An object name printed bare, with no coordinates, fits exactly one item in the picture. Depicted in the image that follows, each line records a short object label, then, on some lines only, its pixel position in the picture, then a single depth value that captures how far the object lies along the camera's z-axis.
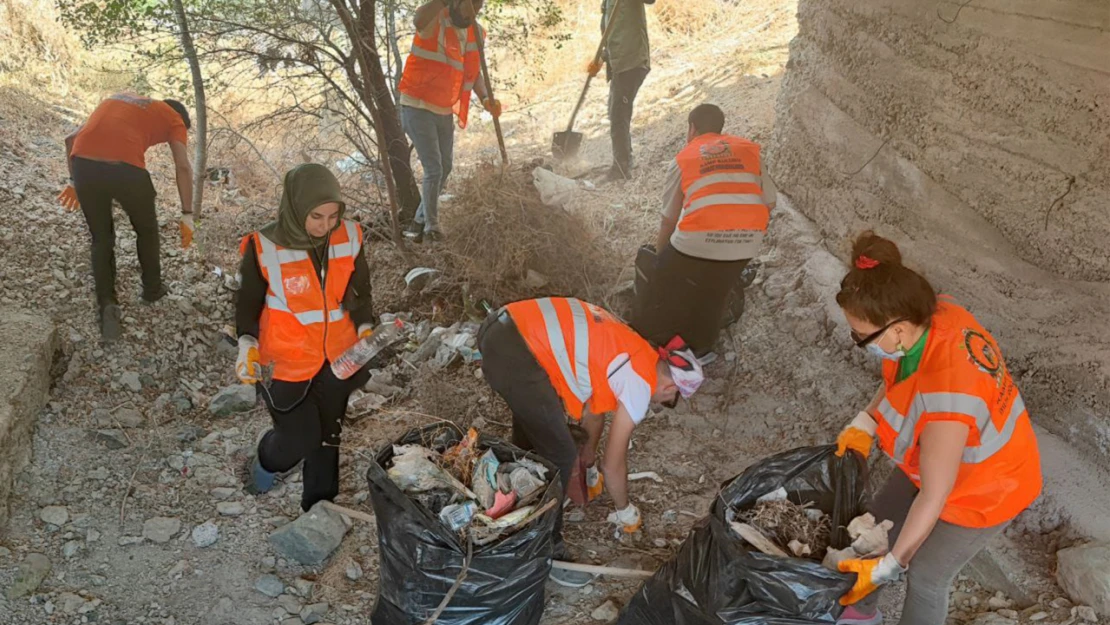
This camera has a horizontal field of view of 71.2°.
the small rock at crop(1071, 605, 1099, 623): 2.15
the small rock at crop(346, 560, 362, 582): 2.54
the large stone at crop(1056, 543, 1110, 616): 2.14
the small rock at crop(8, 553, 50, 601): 2.36
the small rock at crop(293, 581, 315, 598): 2.47
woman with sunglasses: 1.72
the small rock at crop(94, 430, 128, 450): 3.02
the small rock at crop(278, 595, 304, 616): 2.41
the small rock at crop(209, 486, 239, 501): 2.84
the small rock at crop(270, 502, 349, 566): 2.56
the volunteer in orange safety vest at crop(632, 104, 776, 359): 3.21
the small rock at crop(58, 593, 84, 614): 2.34
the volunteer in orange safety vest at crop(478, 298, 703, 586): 2.28
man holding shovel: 5.15
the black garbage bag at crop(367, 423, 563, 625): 1.98
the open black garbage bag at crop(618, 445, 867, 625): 1.83
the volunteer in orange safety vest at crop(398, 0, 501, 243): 4.04
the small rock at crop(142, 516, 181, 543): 2.63
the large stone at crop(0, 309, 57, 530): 2.73
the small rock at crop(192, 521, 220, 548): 2.63
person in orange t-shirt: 3.38
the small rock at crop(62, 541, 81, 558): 2.52
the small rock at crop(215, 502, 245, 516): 2.76
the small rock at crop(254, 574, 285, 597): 2.46
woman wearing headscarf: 2.40
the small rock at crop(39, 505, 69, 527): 2.64
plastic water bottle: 2.44
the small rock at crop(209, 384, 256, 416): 3.34
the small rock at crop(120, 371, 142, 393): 3.38
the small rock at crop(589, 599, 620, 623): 2.40
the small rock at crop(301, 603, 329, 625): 2.38
